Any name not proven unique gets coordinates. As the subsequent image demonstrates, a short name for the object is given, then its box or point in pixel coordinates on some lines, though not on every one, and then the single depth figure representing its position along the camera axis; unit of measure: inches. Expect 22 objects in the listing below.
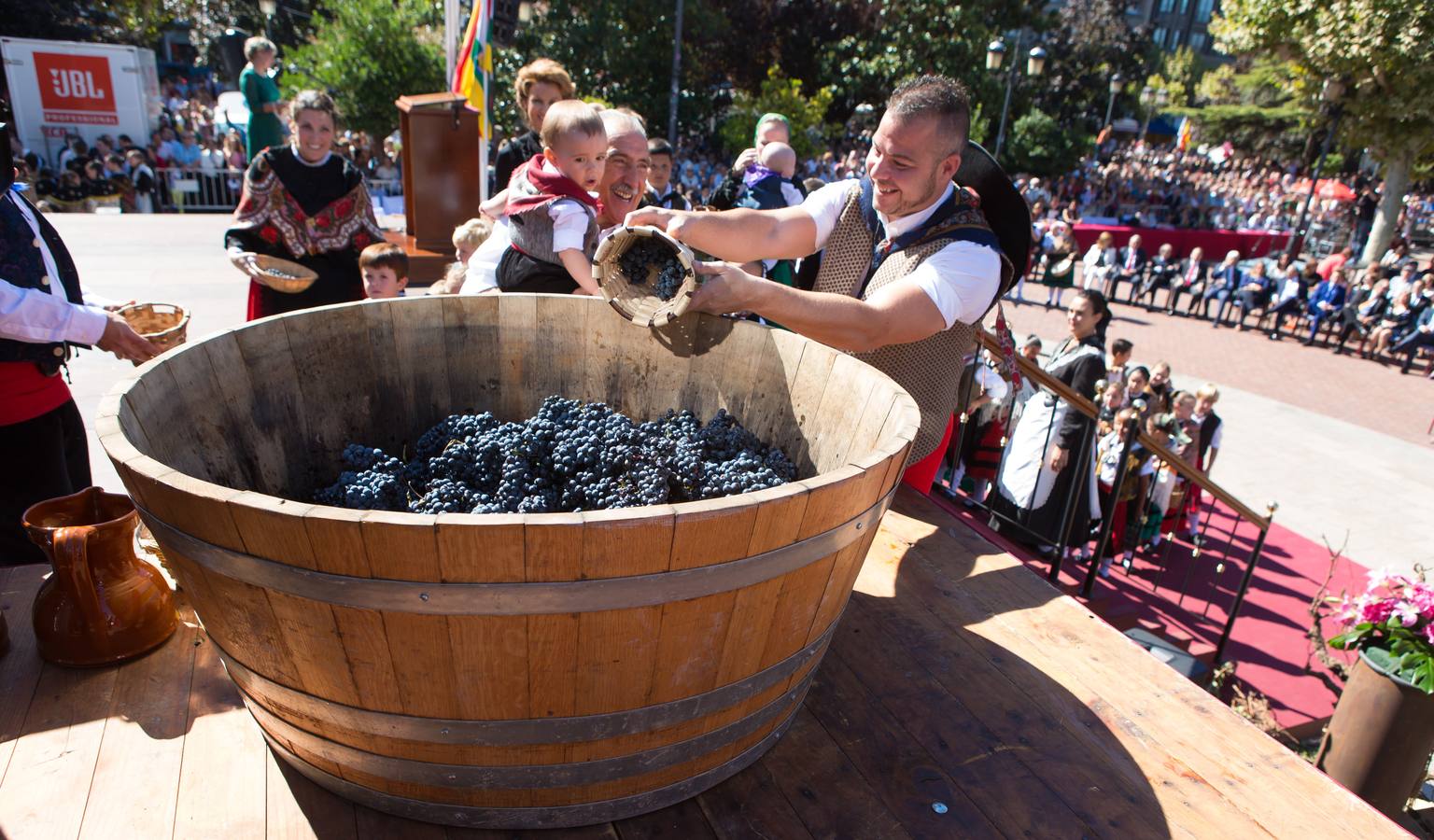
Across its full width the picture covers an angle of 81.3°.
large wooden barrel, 50.8
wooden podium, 300.4
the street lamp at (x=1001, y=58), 638.6
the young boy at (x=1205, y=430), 264.8
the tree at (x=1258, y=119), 1202.0
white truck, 526.6
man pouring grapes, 83.8
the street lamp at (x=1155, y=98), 1528.1
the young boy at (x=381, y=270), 141.7
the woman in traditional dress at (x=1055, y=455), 204.5
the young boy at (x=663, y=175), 204.4
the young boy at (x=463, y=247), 174.9
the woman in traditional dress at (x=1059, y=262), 549.6
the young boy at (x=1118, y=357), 263.5
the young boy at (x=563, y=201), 112.0
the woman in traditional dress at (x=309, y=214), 140.3
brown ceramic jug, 75.5
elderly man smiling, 129.4
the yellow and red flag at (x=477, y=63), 275.6
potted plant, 153.4
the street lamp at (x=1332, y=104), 586.9
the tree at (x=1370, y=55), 547.8
